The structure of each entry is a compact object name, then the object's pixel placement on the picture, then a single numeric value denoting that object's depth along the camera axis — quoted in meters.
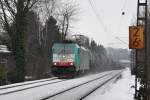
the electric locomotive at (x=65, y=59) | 47.47
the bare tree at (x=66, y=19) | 82.00
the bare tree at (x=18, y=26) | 44.56
